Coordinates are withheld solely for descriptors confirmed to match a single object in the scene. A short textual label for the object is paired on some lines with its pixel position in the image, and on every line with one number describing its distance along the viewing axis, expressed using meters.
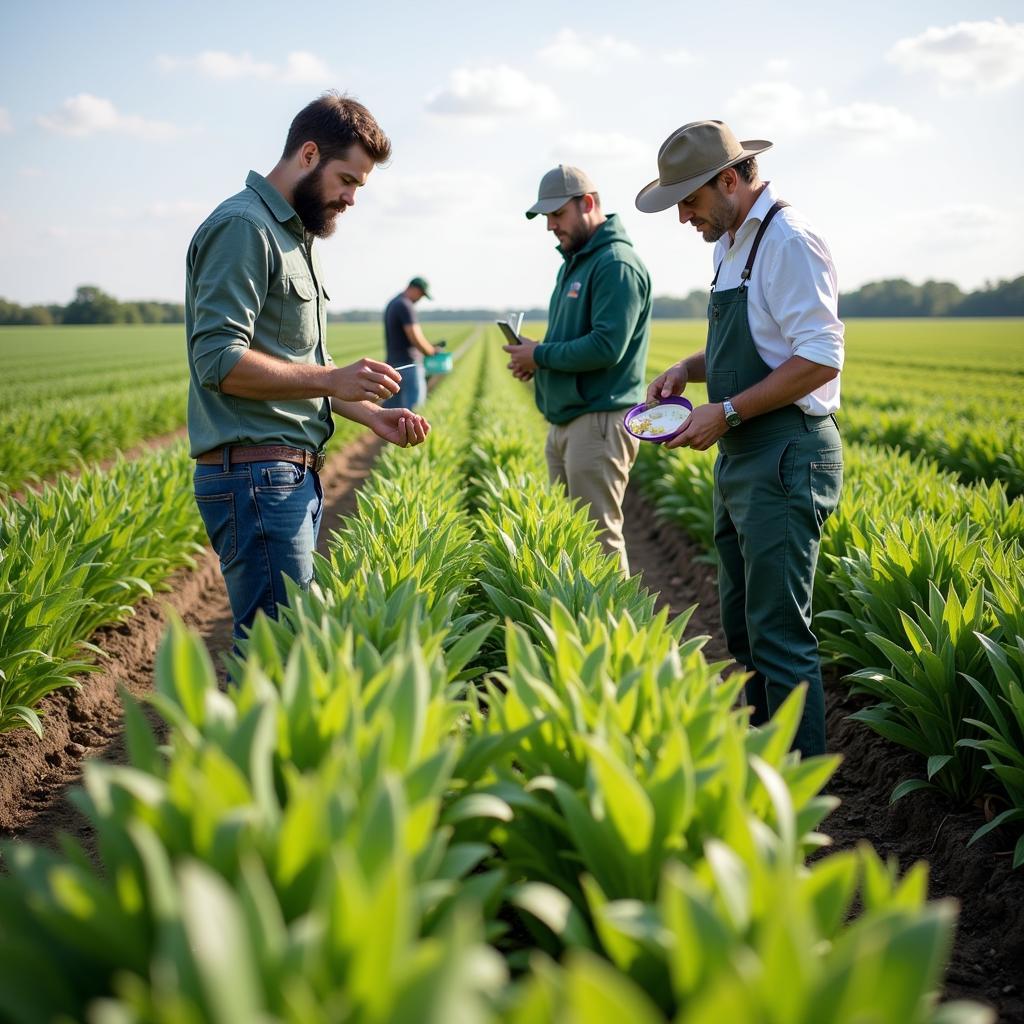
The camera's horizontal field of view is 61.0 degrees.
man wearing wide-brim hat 3.16
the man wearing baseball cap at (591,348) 4.71
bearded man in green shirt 2.89
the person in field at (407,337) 11.12
